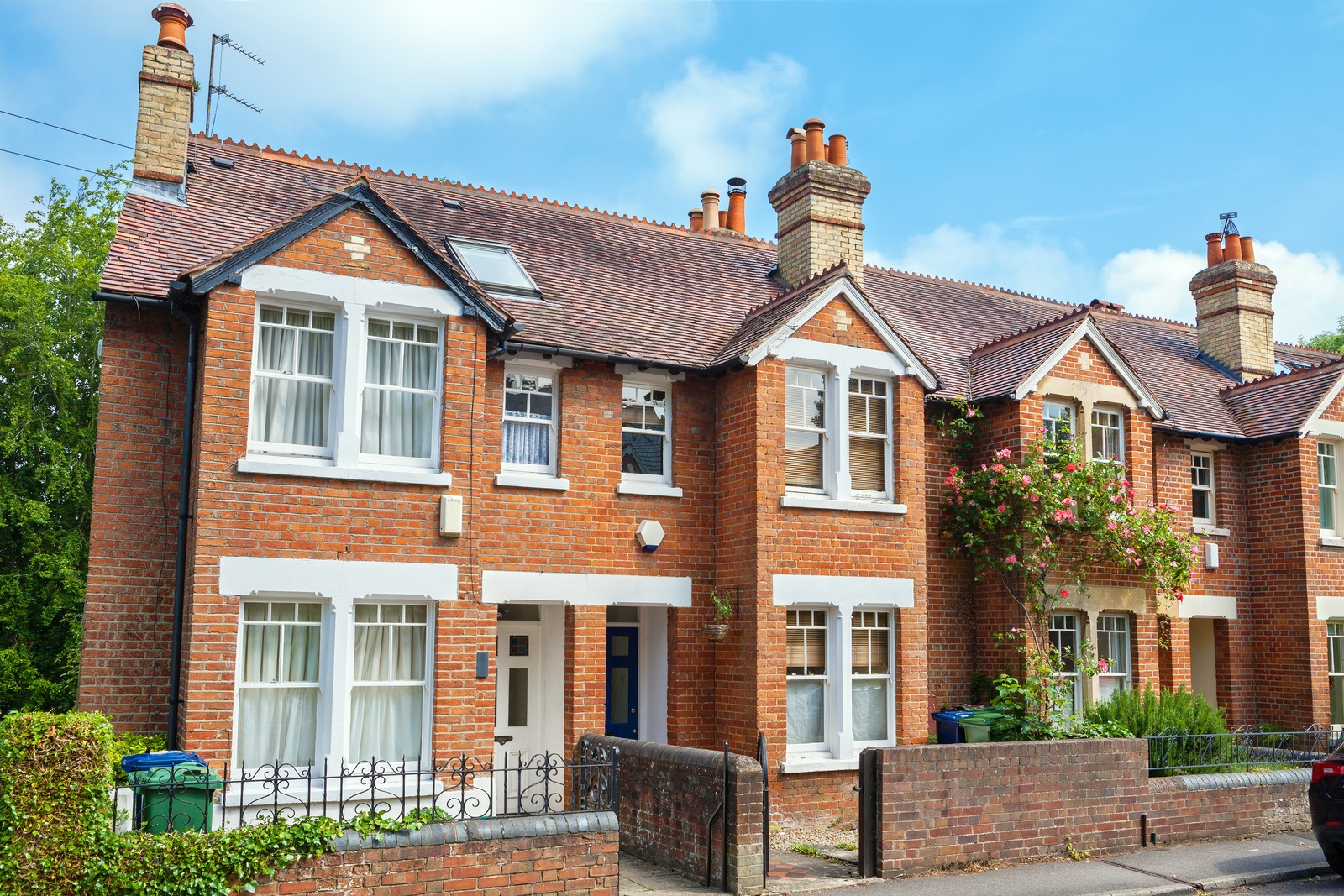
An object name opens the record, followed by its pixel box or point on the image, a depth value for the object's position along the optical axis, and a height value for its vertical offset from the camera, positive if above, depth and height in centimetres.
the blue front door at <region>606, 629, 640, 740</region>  1520 -107
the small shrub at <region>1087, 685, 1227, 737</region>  1382 -131
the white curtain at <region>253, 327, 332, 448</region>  1200 +231
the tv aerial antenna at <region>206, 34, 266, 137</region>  1981 +934
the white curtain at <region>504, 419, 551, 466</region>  1384 +205
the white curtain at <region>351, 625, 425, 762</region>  1190 -104
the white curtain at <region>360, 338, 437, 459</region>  1248 +228
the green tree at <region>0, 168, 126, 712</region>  2439 +391
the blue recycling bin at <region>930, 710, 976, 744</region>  1498 -160
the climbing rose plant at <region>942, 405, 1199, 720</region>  1560 +119
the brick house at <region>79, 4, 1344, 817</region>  1175 +166
